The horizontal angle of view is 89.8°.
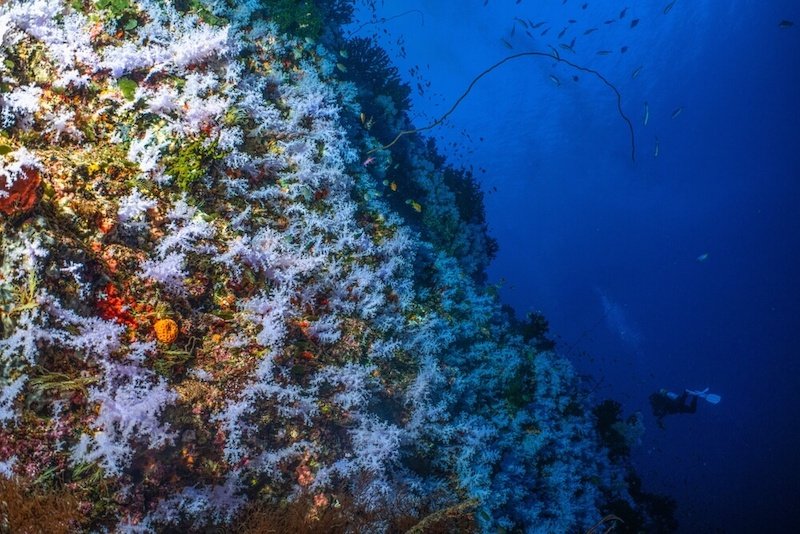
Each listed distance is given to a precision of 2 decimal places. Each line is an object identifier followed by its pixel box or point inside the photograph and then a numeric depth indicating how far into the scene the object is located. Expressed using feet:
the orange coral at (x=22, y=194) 8.02
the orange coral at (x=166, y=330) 9.64
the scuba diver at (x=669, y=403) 43.06
